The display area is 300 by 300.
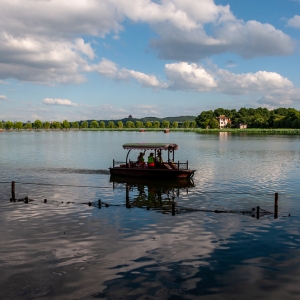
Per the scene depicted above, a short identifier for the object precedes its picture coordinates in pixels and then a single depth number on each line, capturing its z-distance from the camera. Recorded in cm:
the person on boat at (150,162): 3822
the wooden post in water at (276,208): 2207
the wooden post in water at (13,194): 2688
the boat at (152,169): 3697
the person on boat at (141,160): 4016
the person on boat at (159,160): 3838
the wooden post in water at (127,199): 2504
